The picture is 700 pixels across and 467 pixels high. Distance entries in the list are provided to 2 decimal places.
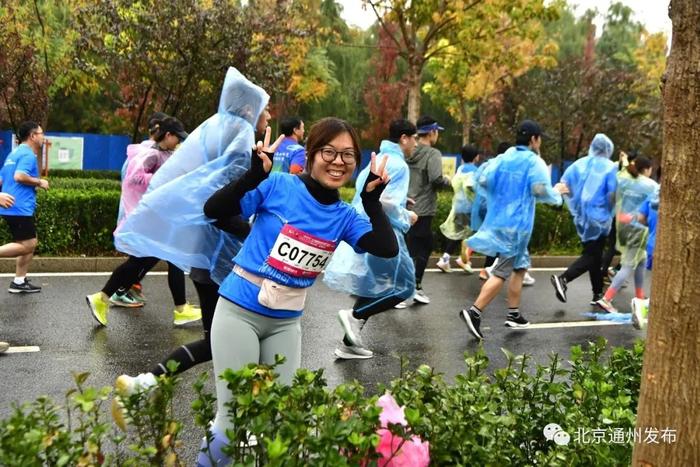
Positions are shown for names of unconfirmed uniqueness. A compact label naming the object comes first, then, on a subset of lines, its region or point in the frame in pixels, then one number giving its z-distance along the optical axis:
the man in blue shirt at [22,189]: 7.92
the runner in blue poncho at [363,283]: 6.16
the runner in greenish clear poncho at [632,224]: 8.84
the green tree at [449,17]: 15.20
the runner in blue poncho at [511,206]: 7.27
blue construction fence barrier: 26.84
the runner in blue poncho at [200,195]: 4.29
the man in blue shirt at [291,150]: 6.55
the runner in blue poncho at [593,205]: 8.97
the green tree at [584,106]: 20.39
